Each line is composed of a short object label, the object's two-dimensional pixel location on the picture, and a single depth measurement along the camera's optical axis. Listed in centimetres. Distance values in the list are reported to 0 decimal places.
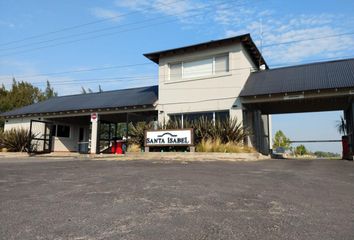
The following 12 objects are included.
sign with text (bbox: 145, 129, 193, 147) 1523
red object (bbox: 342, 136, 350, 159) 1666
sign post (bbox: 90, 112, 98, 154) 2089
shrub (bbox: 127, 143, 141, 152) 1682
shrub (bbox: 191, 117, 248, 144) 1515
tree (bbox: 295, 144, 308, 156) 2616
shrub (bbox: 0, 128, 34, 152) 2228
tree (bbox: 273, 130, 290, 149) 3255
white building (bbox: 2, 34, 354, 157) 1584
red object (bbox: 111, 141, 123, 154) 2231
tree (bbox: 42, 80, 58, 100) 5067
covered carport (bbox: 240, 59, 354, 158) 1495
